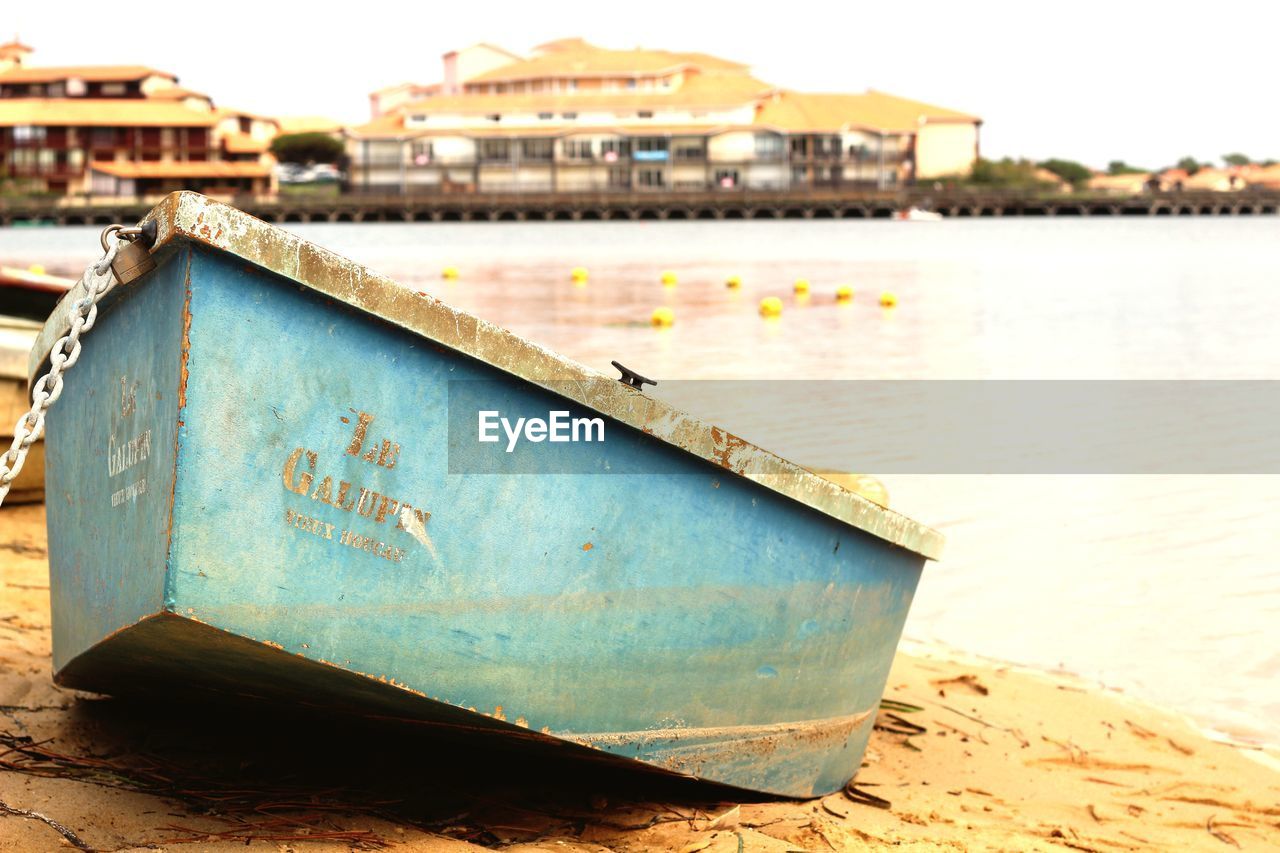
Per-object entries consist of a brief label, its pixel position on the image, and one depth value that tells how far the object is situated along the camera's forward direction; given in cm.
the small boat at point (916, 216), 8738
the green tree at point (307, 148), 11094
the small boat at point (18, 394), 717
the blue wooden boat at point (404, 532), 319
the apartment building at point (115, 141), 9056
